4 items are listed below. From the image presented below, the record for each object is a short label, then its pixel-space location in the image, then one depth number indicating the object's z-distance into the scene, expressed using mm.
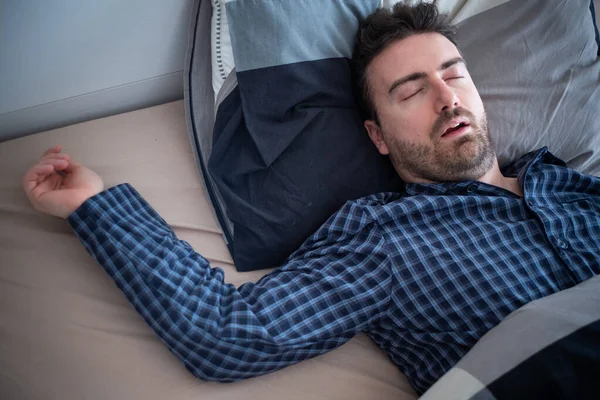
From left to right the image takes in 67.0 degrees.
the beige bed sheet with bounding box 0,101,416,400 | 763
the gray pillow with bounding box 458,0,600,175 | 1140
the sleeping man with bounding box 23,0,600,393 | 765
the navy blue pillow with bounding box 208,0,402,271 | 935
